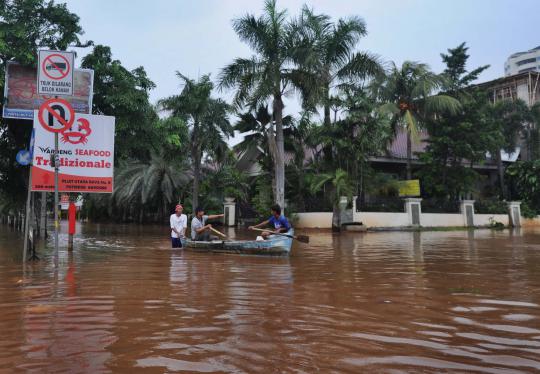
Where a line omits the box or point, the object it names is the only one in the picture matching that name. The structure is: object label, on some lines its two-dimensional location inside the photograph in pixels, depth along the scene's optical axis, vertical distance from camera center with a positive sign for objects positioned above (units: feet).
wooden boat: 39.14 -2.53
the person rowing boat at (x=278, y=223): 40.88 -0.64
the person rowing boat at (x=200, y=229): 45.19 -1.17
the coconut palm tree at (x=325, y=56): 71.77 +24.53
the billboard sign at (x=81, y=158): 36.24 +4.81
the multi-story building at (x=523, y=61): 396.33 +127.15
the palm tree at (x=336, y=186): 85.05 +5.14
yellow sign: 99.55 +5.33
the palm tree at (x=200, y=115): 92.73 +19.91
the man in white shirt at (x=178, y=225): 45.84 -0.76
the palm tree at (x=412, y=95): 98.94 +25.08
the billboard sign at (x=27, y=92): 51.00 +13.68
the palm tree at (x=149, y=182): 118.32 +9.10
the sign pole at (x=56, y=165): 28.69 +3.30
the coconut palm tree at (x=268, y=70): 71.87 +22.13
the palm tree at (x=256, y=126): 85.05 +16.17
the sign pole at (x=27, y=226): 32.99 -0.40
